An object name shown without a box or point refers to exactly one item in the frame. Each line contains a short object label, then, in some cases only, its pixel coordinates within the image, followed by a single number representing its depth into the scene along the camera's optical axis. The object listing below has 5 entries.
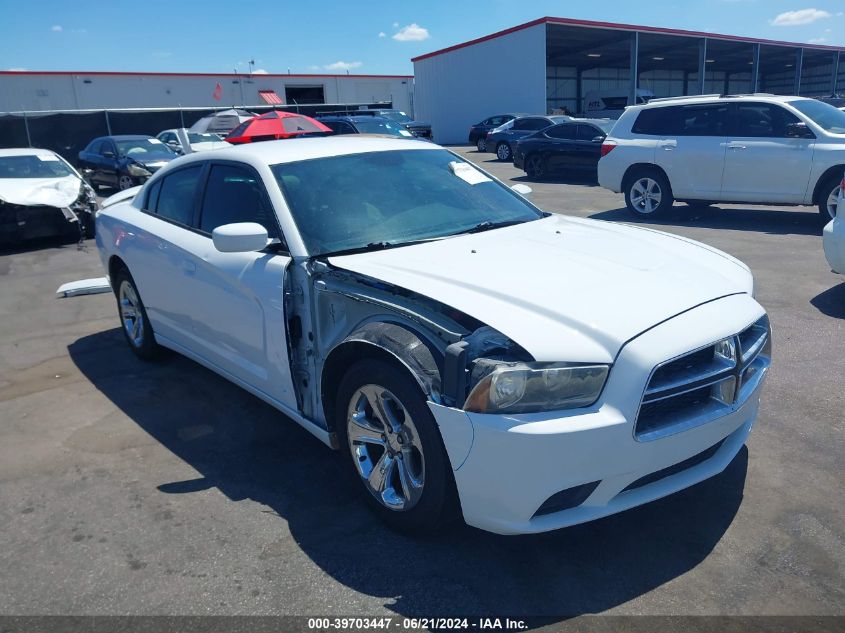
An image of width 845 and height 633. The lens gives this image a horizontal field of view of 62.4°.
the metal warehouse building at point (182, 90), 38.84
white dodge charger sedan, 2.55
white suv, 9.66
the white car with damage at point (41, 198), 10.77
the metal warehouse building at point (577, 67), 32.56
